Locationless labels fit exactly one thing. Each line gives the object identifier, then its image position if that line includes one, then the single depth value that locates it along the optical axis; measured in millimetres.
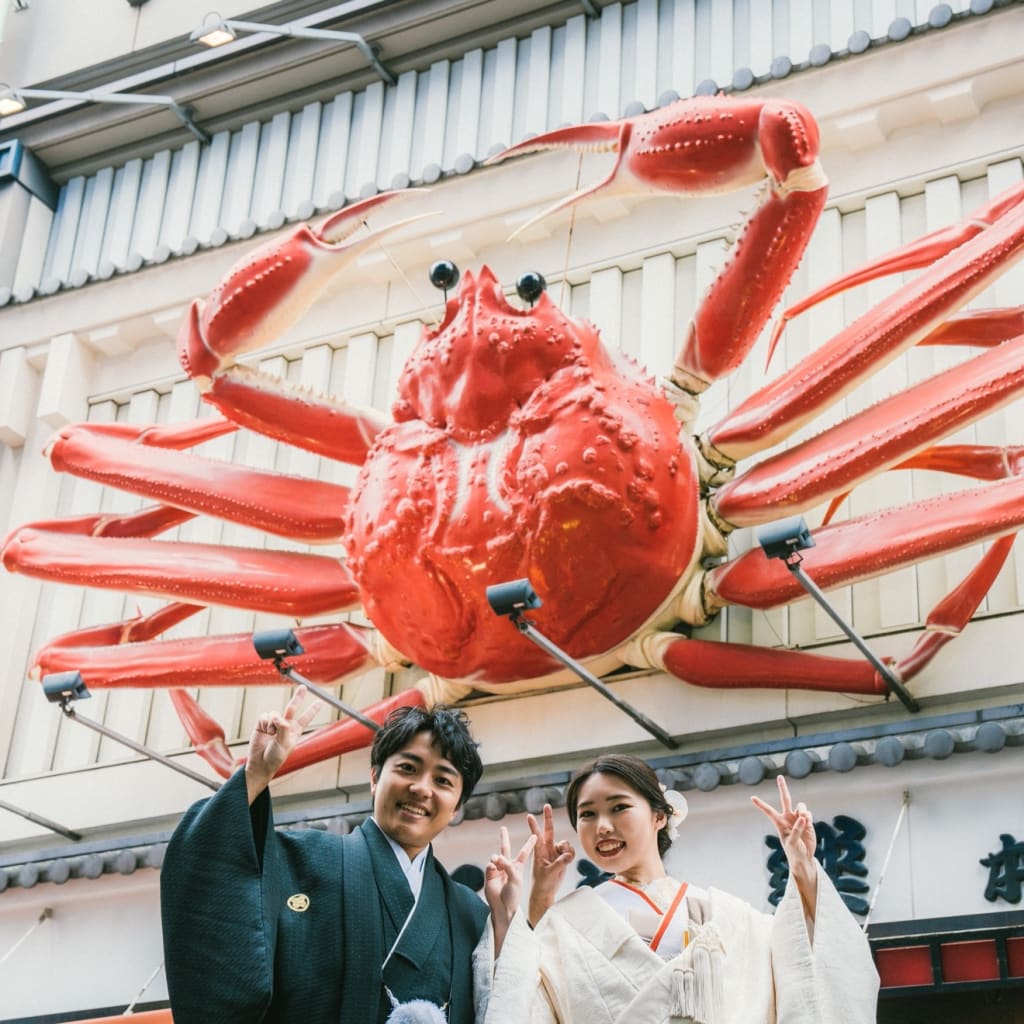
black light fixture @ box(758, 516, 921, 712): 4793
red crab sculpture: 5367
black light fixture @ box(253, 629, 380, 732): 5531
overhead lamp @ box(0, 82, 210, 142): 8930
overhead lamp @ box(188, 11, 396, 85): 8508
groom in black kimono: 2908
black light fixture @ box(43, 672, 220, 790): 5852
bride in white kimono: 3139
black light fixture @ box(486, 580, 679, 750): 5004
